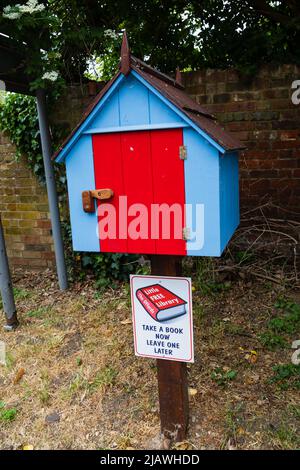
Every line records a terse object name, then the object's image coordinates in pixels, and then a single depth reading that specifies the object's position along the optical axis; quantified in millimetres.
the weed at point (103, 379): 2445
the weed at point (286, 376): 2291
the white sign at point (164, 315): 1728
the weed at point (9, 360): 2756
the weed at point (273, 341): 2666
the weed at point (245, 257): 3547
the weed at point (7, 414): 2258
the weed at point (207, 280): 3424
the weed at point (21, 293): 3854
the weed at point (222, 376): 2374
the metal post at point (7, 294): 3180
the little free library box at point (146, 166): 1391
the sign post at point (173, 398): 1883
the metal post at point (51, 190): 3488
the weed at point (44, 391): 2377
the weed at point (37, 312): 3453
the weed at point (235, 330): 2859
